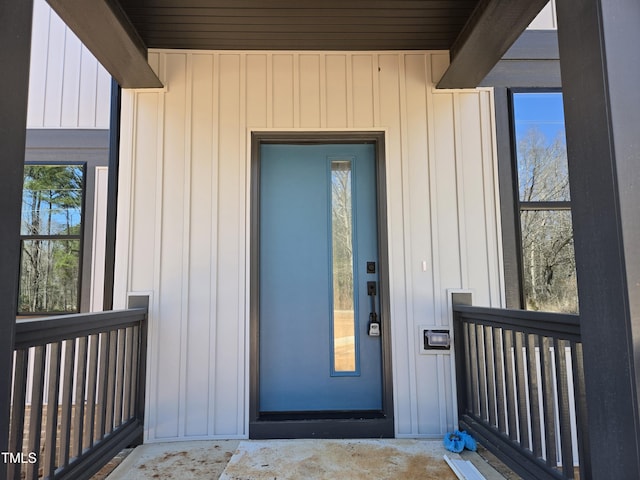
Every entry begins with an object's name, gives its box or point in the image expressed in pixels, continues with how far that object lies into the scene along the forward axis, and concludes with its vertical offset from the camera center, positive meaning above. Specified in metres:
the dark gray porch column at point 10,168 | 1.26 +0.39
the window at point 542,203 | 2.93 +0.55
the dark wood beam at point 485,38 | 2.12 +1.48
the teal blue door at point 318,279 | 2.88 -0.02
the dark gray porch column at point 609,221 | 1.18 +0.17
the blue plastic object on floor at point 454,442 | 2.52 -1.11
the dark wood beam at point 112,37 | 2.09 +1.49
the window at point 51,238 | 3.86 +0.44
